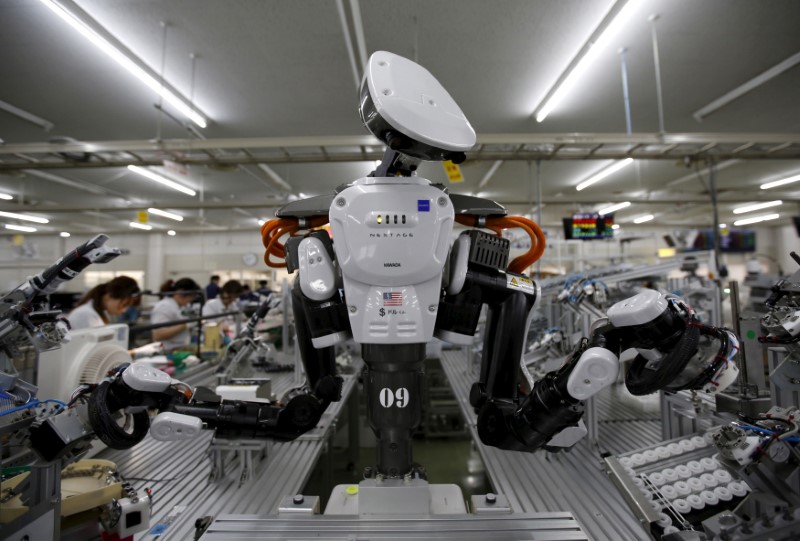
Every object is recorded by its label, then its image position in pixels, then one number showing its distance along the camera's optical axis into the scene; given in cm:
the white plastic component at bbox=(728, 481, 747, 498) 125
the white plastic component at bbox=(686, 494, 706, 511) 121
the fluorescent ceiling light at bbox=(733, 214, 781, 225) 1189
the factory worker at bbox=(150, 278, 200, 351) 481
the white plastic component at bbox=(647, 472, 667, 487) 130
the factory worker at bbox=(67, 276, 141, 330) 327
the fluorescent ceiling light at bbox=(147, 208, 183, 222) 1011
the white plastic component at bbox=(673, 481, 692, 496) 125
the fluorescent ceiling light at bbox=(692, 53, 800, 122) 414
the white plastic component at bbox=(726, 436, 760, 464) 111
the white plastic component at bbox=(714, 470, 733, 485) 130
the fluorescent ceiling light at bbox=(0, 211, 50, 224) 745
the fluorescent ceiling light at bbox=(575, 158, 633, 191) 714
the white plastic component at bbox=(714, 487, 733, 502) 124
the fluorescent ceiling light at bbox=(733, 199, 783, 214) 973
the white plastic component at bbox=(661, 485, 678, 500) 124
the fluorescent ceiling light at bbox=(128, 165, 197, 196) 675
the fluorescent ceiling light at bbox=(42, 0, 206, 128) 311
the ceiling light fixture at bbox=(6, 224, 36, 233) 826
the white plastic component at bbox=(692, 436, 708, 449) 147
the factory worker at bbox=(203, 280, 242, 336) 577
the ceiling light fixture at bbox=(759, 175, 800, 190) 784
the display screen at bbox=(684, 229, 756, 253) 890
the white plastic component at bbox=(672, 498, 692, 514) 119
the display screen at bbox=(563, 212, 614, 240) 568
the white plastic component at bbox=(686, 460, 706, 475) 135
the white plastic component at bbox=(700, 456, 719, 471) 135
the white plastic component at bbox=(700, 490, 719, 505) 122
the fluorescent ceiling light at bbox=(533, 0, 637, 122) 299
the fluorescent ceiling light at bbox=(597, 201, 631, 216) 1013
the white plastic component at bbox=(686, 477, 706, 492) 127
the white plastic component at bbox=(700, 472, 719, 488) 129
